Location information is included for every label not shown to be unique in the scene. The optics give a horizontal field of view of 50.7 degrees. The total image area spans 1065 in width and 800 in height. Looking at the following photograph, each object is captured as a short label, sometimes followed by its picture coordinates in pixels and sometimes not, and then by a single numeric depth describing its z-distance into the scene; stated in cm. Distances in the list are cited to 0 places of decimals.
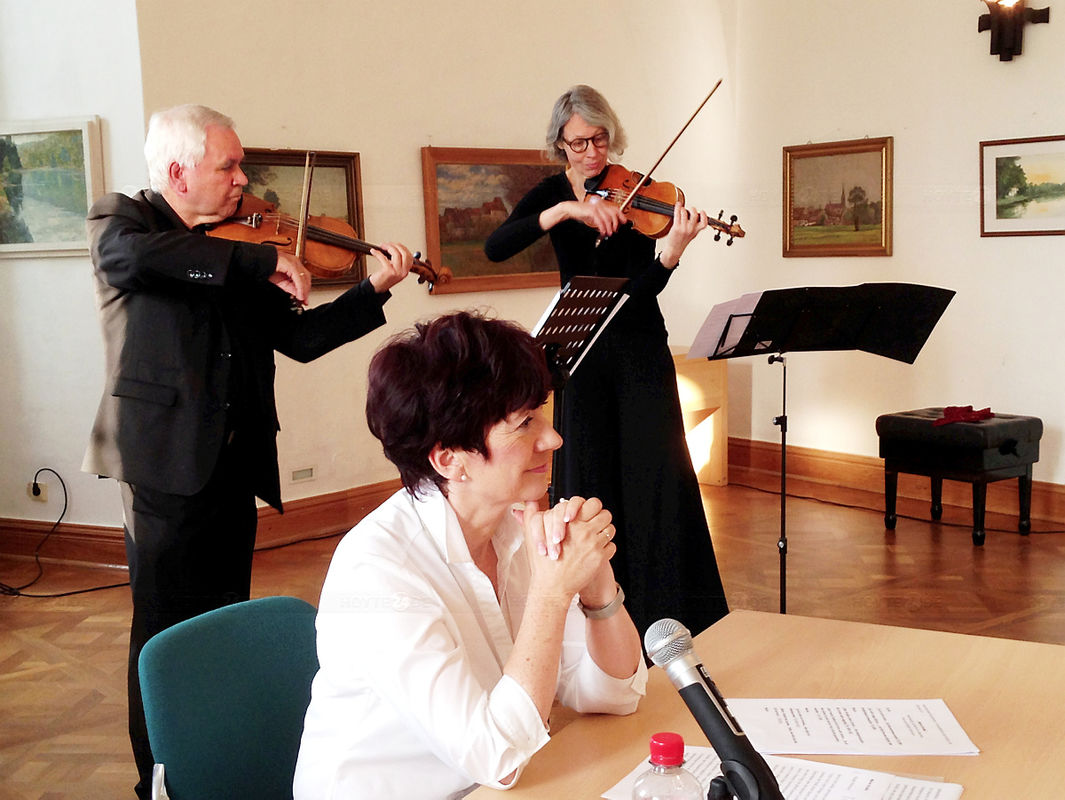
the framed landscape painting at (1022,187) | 491
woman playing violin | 305
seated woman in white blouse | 128
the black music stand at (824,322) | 347
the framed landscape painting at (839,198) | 552
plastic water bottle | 98
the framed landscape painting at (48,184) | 435
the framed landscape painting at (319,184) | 455
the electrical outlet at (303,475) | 488
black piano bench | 476
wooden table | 123
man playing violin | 237
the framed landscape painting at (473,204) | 520
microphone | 83
